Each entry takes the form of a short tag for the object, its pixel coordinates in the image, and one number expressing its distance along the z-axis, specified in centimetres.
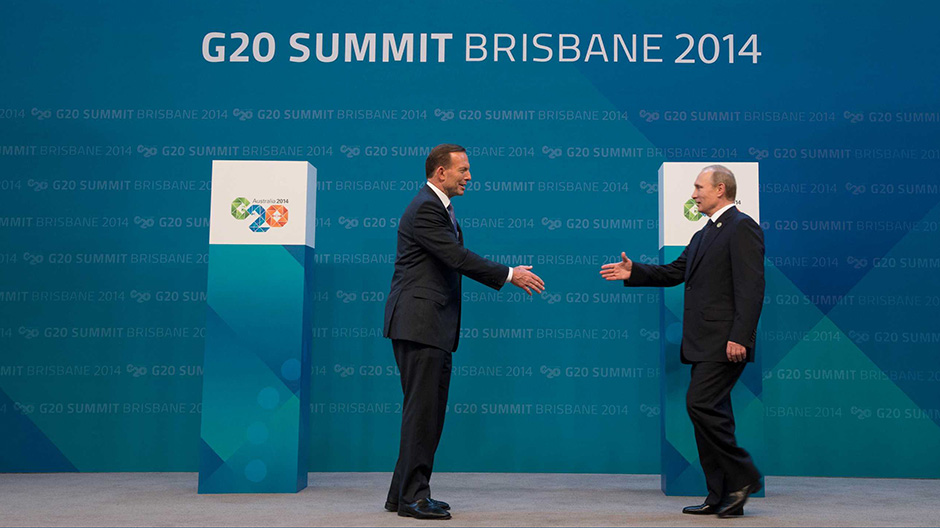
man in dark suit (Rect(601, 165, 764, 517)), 349
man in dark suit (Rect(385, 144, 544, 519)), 343
